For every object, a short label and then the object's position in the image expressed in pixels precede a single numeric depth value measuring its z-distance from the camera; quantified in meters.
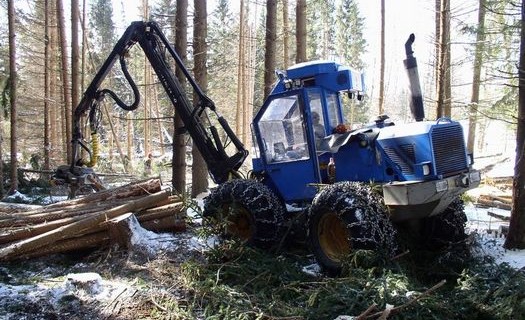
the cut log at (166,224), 7.78
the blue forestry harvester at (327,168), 5.48
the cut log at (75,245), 6.69
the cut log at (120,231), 6.86
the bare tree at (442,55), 12.62
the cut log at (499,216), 9.39
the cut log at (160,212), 7.75
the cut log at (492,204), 11.07
